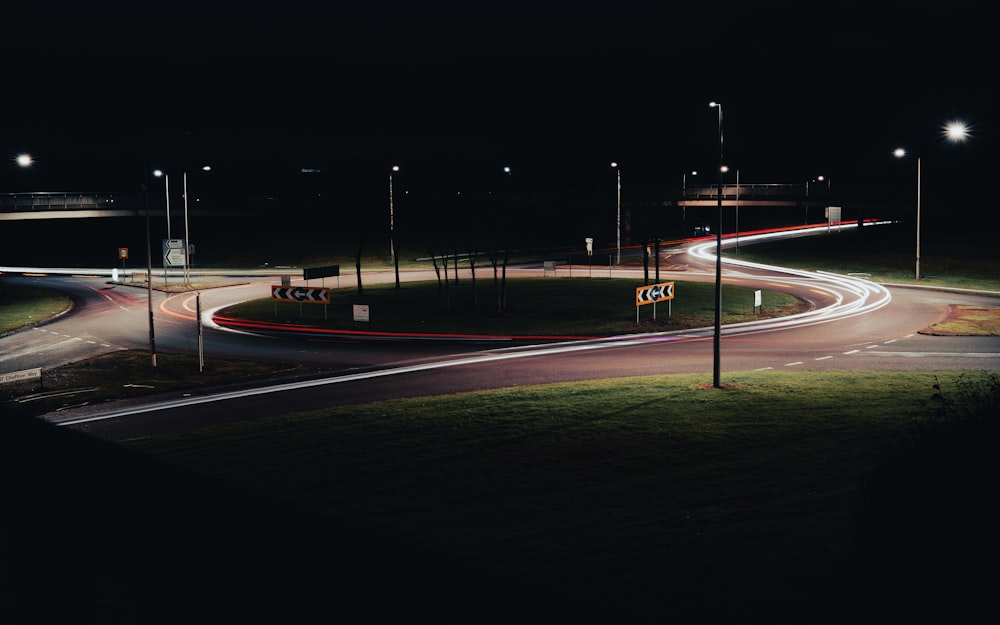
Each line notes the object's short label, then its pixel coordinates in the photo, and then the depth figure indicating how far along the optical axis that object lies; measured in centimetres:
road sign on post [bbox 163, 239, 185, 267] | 6128
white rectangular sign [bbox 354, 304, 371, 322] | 4322
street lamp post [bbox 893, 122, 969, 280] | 5351
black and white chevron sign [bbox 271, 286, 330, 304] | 4566
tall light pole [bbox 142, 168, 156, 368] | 3553
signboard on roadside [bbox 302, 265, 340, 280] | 5131
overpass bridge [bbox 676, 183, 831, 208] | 11256
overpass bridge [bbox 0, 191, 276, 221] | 8888
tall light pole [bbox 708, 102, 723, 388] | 2709
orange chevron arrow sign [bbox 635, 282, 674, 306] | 4401
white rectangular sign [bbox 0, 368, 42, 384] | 3012
